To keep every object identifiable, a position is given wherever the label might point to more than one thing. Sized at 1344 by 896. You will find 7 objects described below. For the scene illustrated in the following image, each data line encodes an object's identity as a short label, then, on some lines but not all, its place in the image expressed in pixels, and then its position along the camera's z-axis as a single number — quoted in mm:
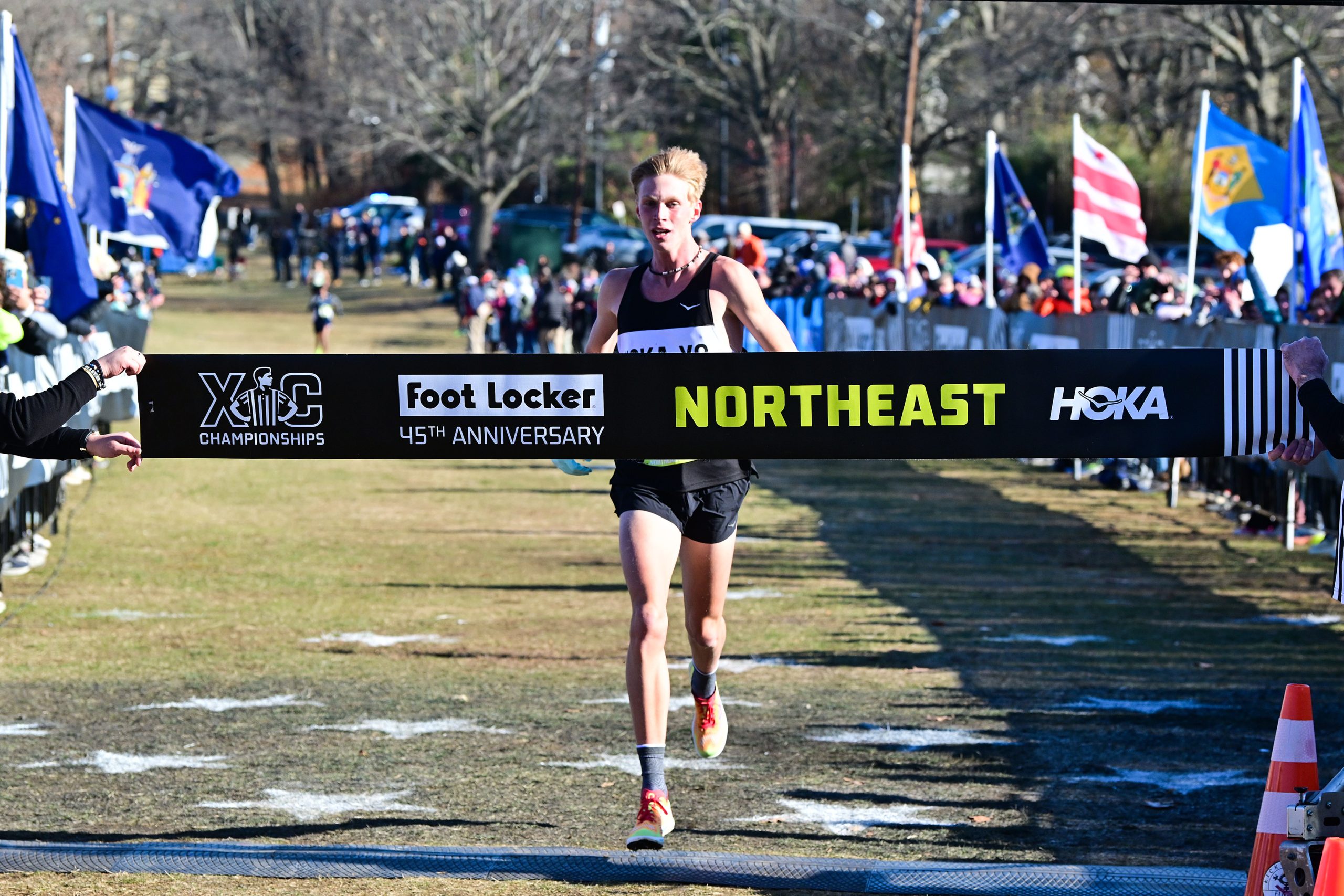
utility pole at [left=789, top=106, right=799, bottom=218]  58969
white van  50906
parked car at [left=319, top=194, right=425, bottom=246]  62062
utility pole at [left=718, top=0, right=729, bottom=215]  64750
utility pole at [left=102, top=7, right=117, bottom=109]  61812
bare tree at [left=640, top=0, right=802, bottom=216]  60031
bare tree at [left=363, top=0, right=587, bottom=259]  57438
